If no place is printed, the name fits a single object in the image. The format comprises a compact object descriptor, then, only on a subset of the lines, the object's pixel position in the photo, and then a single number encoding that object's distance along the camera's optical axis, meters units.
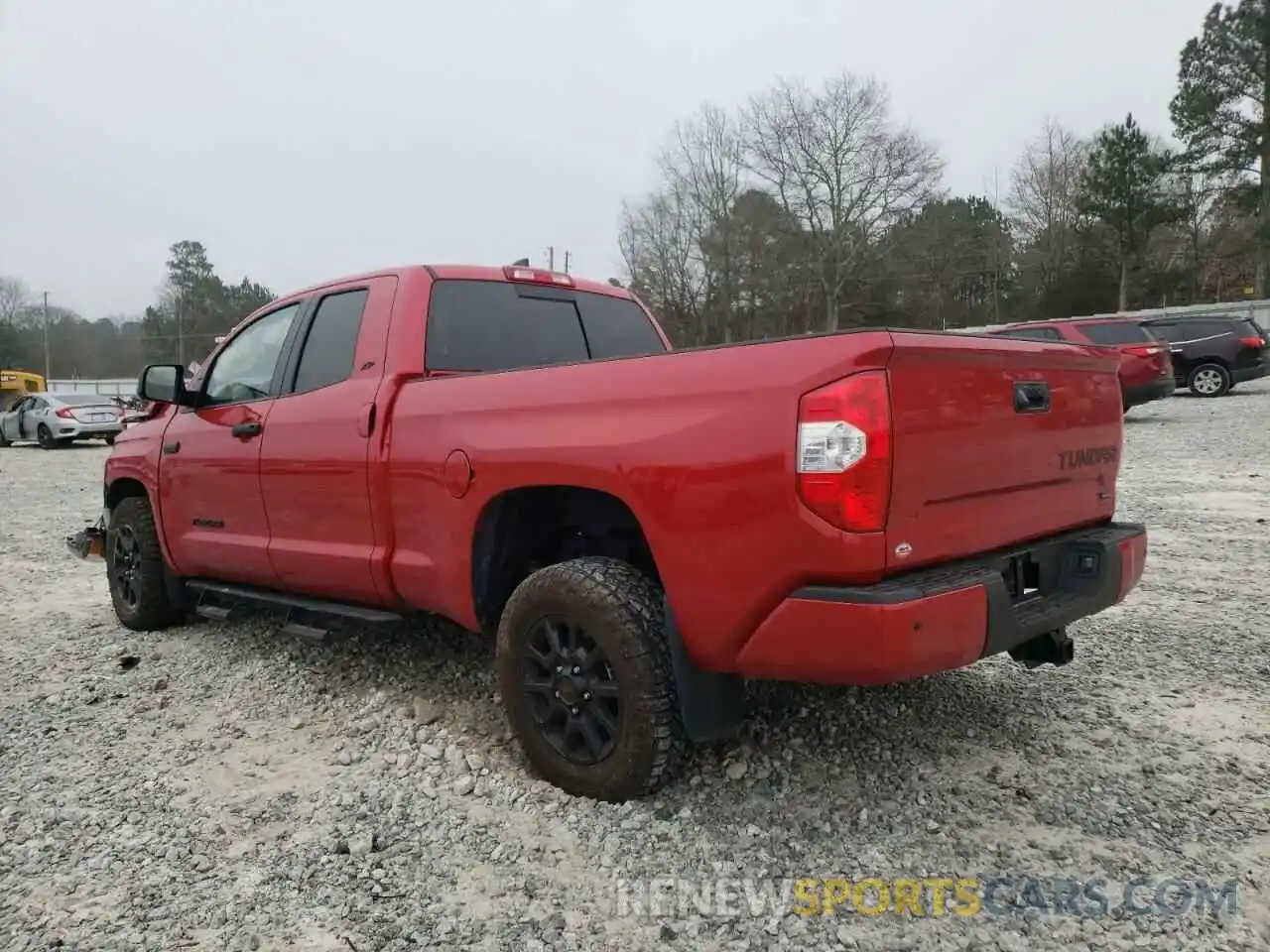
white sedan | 21.05
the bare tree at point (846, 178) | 44.66
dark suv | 15.97
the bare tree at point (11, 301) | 75.44
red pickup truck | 2.30
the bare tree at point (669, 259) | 53.38
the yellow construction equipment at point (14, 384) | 38.28
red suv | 12.82
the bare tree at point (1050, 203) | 47.25
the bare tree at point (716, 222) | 51.38
